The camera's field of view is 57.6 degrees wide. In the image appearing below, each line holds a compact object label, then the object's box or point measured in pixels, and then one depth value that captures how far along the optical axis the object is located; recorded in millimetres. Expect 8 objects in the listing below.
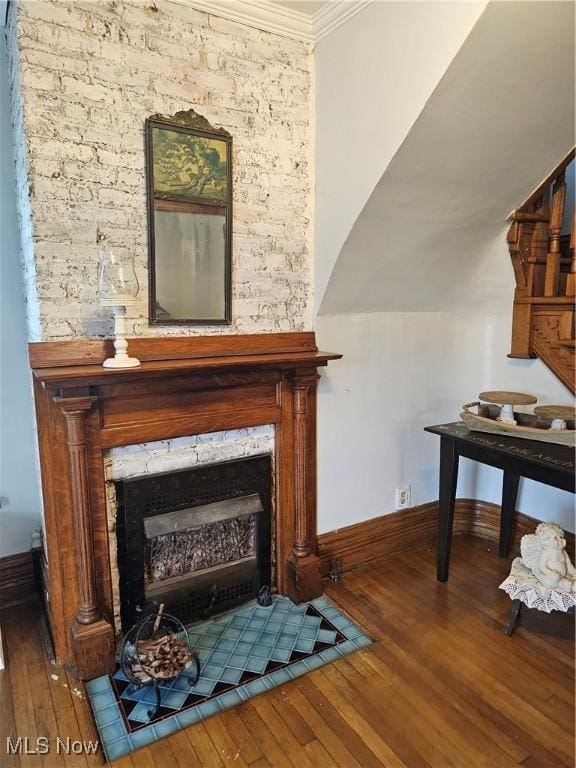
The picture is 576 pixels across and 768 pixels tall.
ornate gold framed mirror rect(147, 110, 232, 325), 2016
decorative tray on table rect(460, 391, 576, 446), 2240
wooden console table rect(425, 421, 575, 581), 2074
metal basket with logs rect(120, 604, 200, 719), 1851
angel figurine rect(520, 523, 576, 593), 2080
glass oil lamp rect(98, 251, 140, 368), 1832
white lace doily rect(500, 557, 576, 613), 2059
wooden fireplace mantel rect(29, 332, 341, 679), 1871
